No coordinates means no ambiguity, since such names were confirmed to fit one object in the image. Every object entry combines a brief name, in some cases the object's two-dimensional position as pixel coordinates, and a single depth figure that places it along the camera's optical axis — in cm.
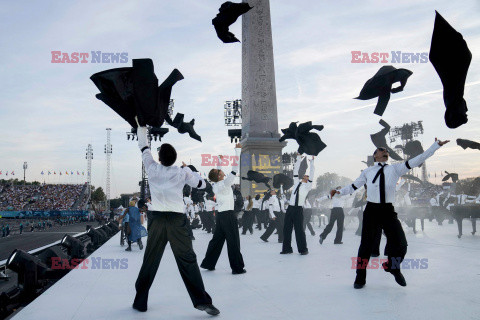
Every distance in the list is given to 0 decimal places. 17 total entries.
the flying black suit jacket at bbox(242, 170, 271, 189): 1947
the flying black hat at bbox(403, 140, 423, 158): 1184
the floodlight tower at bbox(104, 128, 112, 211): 7256
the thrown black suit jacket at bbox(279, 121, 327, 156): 1061
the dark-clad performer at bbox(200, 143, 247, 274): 718
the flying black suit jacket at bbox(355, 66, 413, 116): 697
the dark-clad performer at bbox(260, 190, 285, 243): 1364
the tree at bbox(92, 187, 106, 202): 12973
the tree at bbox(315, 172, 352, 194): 9907
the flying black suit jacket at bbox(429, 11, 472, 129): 449
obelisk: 2542
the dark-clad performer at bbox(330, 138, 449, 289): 571
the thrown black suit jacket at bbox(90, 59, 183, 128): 537
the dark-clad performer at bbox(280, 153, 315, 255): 968
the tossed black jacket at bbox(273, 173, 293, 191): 1719
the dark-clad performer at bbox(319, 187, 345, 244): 1203
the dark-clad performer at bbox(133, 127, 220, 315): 457
